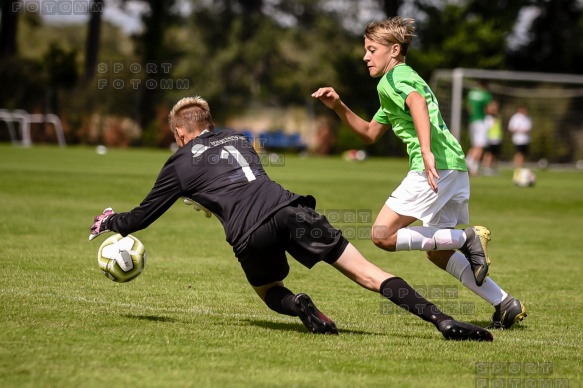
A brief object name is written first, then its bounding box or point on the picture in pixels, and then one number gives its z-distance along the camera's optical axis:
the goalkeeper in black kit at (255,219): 11.73
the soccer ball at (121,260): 13.00
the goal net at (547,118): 71.31
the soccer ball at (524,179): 42.34
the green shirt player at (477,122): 50.34
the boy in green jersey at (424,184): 12.44
